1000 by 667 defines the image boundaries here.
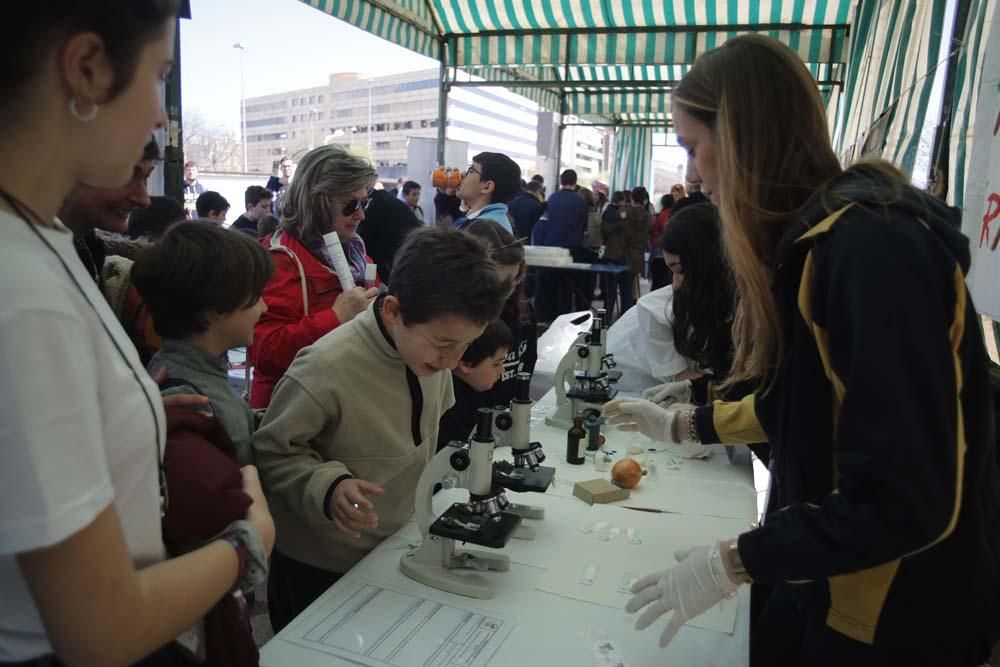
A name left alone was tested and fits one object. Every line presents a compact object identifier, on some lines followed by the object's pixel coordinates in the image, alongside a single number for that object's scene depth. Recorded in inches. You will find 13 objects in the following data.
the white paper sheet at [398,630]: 41.9
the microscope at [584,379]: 88.8
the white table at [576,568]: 43.1
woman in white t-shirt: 19.4
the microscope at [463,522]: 49.5
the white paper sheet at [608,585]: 47.6
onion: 70.7
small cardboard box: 67.1
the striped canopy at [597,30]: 237.9
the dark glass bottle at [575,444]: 78.7
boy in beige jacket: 54.7
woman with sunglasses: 77.7
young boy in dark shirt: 76.9
